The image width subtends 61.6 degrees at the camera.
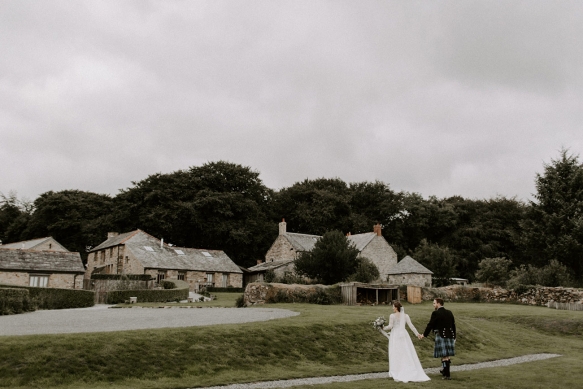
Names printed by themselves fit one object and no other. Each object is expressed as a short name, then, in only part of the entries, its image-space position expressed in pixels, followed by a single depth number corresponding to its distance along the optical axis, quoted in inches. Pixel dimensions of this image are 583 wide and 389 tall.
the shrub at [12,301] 1036.5
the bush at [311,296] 1369.3
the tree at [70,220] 2886.3
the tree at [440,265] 2309.3
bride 526.6
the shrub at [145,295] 1450.5
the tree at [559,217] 1847.9
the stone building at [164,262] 2122.3
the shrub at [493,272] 1953.4
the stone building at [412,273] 2133.4
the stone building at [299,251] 2377.0
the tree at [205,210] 2670.0
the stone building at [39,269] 1593.3
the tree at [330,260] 1784.0
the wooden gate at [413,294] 1663.4
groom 552.4
